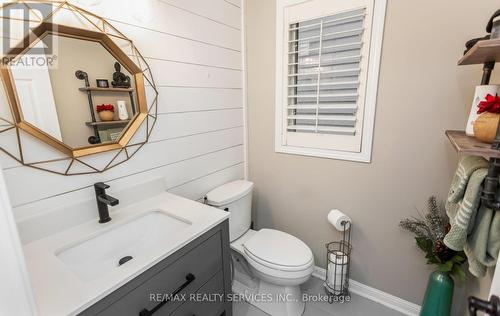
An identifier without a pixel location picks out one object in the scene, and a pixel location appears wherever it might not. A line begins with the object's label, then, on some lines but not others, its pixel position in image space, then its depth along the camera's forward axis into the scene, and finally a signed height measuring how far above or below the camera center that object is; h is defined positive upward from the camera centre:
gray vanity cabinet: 0.80 -0.71
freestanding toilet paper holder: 1.65 -1.14
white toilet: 1.44 -0.95
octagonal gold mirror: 0.87 +0.04
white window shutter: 1.45 +0.17
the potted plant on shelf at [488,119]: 0.82 -0.07
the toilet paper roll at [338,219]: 1.59 -0.78
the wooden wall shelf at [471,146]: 0.72 -0.16
